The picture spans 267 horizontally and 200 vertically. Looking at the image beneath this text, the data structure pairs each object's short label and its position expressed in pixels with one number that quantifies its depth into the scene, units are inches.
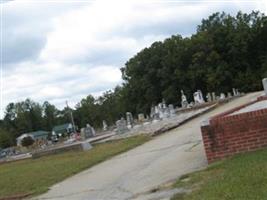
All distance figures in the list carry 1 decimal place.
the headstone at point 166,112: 1612.7
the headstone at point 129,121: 1629.7
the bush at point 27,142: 2535.9
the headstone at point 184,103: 2165.8
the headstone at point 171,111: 1621.6
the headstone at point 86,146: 955.3
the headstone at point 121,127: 1334.9
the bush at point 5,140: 3964.1
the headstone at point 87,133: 1620.3
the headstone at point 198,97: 2341.5
